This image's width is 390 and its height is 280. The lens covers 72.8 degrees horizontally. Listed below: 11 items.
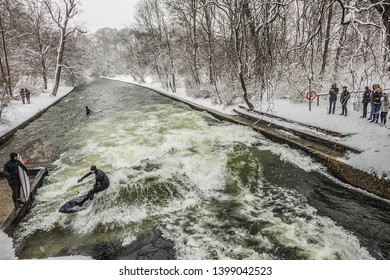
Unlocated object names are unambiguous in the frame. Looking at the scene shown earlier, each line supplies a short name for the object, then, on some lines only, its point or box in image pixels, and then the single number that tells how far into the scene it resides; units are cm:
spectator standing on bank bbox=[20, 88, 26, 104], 2091
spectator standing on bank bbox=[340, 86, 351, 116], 1130
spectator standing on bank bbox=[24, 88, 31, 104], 2151
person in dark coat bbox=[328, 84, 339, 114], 1268
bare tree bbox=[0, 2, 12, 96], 1736
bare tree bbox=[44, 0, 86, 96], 2844
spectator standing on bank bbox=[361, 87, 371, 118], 1098
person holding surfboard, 691
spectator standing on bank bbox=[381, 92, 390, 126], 967
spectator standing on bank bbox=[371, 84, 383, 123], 982
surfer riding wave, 755
